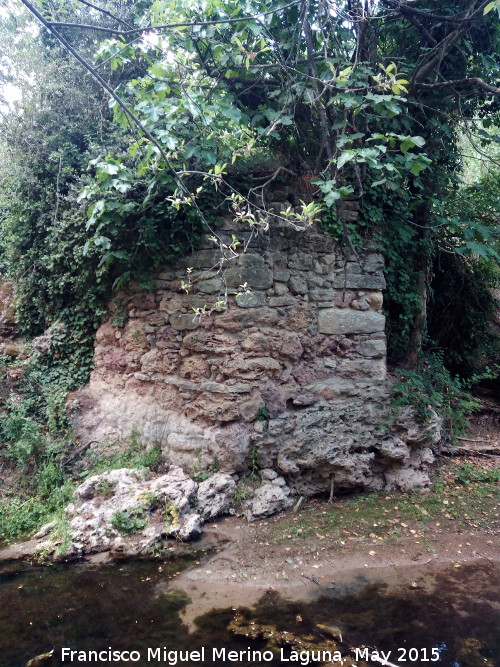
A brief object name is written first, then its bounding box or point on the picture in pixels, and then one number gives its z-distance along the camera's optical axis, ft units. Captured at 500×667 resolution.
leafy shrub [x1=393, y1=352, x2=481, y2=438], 15.95
